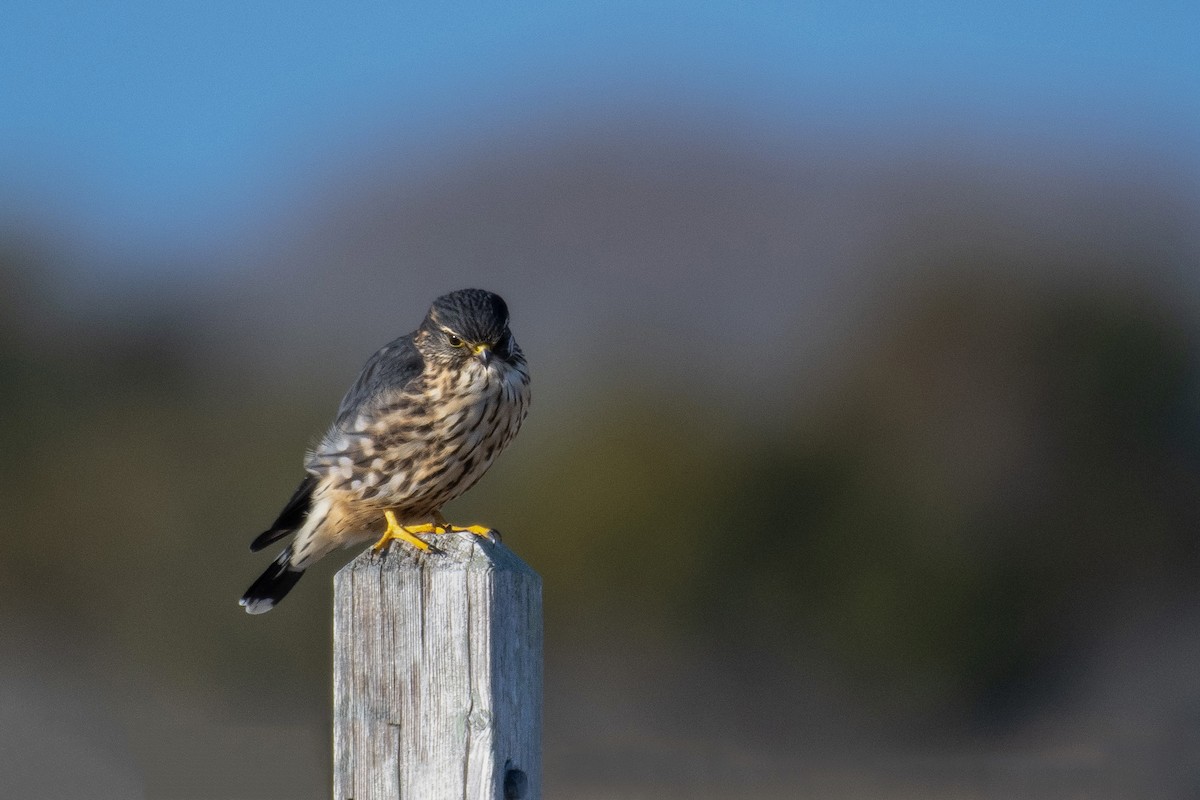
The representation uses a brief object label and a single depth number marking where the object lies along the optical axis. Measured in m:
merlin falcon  8.73
